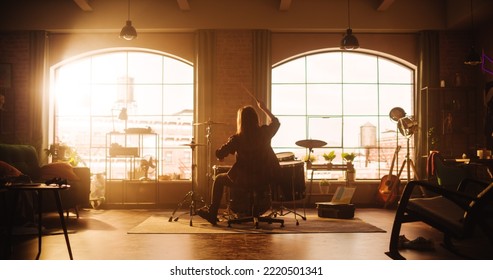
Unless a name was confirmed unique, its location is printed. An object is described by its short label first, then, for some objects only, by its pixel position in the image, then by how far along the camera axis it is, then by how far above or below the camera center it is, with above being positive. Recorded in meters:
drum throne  5.33 -0.71
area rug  5.02 -0.89
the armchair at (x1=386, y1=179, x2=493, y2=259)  2.52 -0.39
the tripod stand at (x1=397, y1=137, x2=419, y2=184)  7.42 -0.31
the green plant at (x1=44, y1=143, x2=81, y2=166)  7.33 -0.14
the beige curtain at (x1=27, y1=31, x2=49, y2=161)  8.06 +1.06
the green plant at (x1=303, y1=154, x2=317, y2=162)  7.68 -0.21
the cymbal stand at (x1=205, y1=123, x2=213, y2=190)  7.30 -0.39
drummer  5.12 -0.10
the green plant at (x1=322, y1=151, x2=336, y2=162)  7.83 -0.18
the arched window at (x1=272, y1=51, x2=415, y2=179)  8.45 +0.71
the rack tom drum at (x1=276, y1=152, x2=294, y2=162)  6.07 -0.15
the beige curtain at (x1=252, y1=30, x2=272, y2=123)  7.97 +1.27
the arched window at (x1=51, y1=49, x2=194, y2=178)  8.43 +0.70
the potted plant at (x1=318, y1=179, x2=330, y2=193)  7.91 -0.65
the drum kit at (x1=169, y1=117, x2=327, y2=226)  5.80 -0.39
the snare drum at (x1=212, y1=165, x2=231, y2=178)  5.91 -0.30
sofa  5.85 -0.36
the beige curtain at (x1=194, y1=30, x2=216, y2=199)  7.92 +0.94
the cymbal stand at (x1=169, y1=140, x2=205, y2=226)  5.79 -0.69
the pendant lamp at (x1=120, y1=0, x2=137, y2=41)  6.92 +1.56
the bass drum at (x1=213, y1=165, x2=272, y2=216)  5.84 -0.66
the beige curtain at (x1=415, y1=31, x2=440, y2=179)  7.98 +1.08
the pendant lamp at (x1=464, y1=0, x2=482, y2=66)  7.08 +1.25
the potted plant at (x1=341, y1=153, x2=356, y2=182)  7.93 -0.36
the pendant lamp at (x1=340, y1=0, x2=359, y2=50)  7.18 +1.49
